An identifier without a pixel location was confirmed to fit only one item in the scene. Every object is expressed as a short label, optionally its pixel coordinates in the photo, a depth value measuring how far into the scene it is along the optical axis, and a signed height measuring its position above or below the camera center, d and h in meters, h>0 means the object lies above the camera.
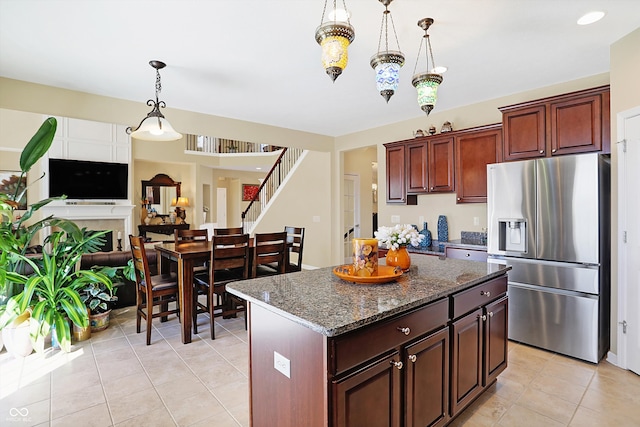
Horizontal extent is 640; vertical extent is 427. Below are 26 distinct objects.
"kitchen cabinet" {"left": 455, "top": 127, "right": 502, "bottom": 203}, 3.91 +0.60
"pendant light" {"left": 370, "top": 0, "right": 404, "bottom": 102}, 1.99 +0.85
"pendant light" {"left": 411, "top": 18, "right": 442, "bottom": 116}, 2.30 +0.85
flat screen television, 6.43 +0.68
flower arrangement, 2.16 -0.17
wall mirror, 9.57 +0.59
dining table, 3.29 -0.66
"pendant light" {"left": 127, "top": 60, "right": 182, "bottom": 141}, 3.19 +0.82
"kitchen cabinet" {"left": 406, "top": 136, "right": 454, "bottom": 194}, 4.31 +0.60
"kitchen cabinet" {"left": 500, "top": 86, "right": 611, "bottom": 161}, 2.96 +0.80
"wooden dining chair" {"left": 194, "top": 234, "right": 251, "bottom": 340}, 3.41 -0.71
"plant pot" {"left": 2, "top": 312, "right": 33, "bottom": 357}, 2.91 -1.09
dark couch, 3.76 -0.59
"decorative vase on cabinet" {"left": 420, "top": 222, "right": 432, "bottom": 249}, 4.67 -0.41
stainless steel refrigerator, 2.84 -0.36
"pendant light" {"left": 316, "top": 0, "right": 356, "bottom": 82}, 1.72 +0.88
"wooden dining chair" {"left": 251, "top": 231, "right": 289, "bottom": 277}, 3.70 -0.46
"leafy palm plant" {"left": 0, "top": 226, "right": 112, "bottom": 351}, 2.72 -0.65
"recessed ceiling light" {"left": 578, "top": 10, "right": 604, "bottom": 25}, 2.39 +1.40
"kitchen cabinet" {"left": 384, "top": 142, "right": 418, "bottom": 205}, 4.82 +0.51
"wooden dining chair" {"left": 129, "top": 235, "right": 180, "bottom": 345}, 3.25 -0.74
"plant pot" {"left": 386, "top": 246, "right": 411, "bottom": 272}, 2.19 -0.32
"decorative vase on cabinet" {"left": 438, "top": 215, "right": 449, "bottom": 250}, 4.70 -0.28
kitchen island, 1.32 -0.64
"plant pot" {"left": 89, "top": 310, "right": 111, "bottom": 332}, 3.55 -1.16
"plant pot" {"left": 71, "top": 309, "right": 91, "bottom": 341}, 3.32 -1.20
